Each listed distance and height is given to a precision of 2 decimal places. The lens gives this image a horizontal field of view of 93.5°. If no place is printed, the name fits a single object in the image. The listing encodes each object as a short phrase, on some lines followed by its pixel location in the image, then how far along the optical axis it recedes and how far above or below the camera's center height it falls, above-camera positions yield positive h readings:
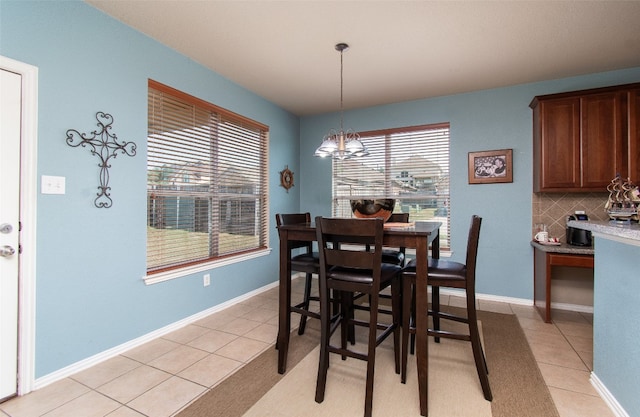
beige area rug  1.64 -1.08
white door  1.72 -0.08
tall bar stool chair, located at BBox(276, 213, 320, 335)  2.22 -0.40
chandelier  2.57 +0.55
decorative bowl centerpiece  1.95 +0.03
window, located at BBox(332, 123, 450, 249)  3.91 +0.53
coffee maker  2.99 -0.24
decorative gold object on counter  1.86 +0.03
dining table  1.62 -0.43
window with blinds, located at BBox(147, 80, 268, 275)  2.66 +0.30
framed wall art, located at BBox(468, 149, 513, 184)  3.51 +0.54
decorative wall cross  2.14 +0.45
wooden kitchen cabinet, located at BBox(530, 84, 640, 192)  2.85 +0.74
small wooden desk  2.82 -0.47
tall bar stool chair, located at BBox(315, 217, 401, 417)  1.58 -0.38
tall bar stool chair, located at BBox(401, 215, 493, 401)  1.74 -0.45
